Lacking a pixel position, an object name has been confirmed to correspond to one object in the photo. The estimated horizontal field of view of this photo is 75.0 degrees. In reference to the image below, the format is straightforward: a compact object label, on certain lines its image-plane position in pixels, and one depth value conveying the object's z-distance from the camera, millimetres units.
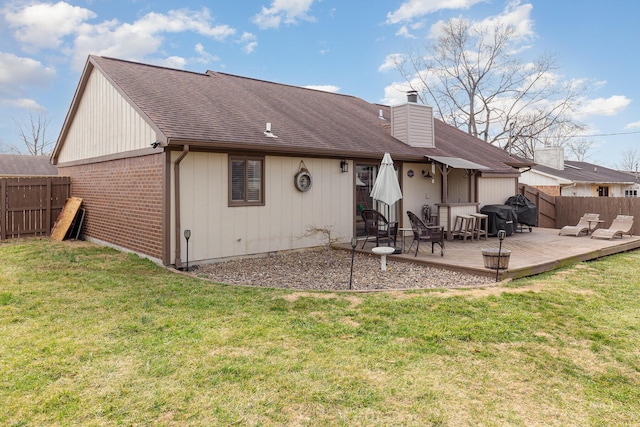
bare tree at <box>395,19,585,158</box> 27312
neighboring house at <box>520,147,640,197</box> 24422
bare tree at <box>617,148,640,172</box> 51531
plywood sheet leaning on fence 11617
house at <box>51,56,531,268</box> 8117
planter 6855
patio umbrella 8750
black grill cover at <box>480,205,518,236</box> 11992
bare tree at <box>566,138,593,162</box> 39234
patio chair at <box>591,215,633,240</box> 11312
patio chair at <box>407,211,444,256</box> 8516
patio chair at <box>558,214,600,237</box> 12172
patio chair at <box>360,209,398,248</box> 9289
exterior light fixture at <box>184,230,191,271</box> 7625
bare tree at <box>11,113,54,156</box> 37719
